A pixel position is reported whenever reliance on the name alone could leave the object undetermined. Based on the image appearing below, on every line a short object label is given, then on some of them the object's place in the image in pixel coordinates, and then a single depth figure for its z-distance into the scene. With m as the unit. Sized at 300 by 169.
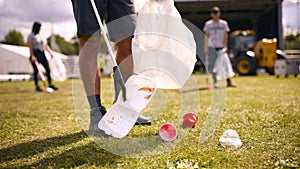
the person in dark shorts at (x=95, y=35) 2.14
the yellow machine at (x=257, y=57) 11.23
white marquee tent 19.20
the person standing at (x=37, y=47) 6.57
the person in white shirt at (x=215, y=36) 6.19
